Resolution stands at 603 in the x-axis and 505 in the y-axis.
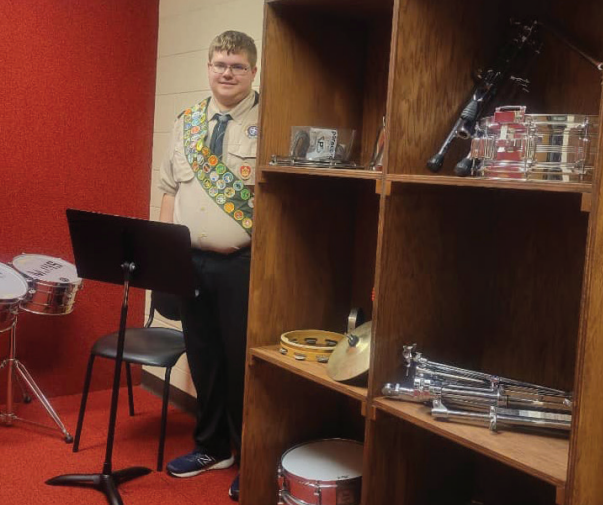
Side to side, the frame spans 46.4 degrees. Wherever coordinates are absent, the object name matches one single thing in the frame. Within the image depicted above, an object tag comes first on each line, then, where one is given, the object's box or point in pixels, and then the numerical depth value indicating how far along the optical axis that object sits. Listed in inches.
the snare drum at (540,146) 57.0
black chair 112.2
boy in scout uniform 103.0
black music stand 92.4
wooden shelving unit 62.2
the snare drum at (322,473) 79.1
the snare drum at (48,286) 117.6
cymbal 72.2
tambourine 80.7
